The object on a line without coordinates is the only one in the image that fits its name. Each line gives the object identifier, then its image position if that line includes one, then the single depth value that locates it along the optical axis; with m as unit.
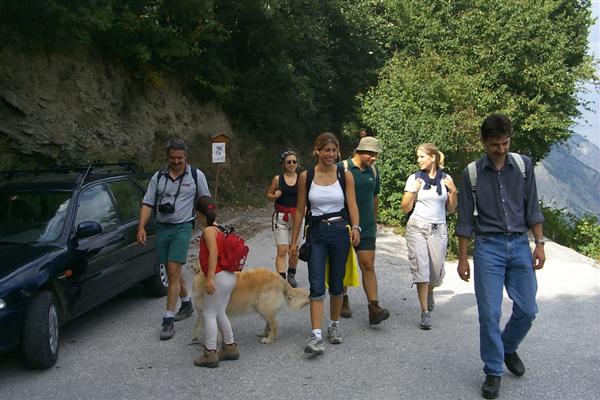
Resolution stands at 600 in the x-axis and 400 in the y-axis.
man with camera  5.57
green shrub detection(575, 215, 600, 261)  15.59
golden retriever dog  5.24
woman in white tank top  5.07
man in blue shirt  4.17
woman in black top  7.27
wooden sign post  11.83
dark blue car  4.60
